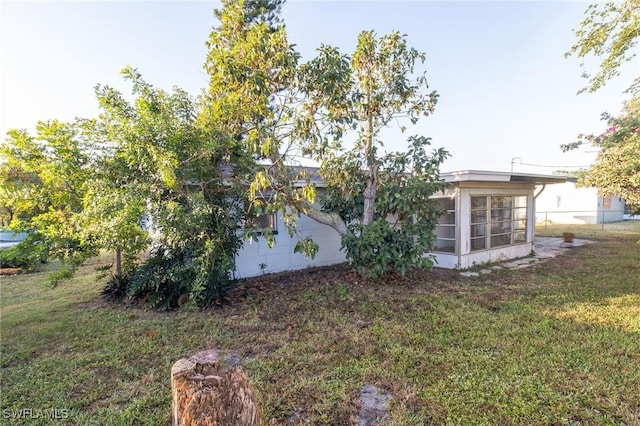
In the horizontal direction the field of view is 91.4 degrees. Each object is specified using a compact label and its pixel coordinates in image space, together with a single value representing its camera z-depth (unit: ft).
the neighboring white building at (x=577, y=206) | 68.23
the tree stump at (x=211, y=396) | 5.38
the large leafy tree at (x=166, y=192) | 13.67
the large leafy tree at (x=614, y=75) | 21.62
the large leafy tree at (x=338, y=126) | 16.49
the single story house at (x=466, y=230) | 23.95
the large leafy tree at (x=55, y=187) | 13.99
